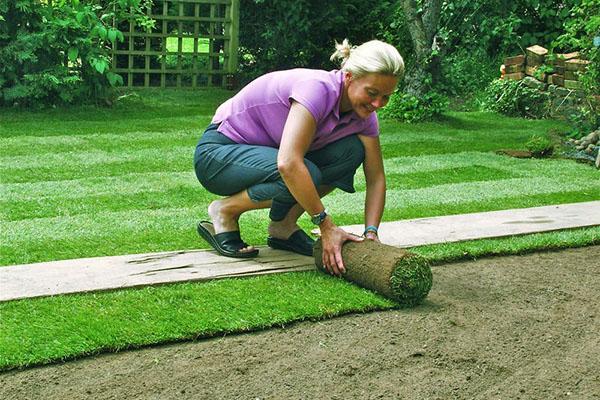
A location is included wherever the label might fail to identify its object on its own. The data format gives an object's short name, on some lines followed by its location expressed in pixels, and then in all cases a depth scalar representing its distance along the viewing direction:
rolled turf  4.21
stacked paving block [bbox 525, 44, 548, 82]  11.05
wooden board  4.24
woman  4.28
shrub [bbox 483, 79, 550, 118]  10.96
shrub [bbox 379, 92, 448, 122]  10.15
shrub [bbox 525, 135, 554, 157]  8.39
